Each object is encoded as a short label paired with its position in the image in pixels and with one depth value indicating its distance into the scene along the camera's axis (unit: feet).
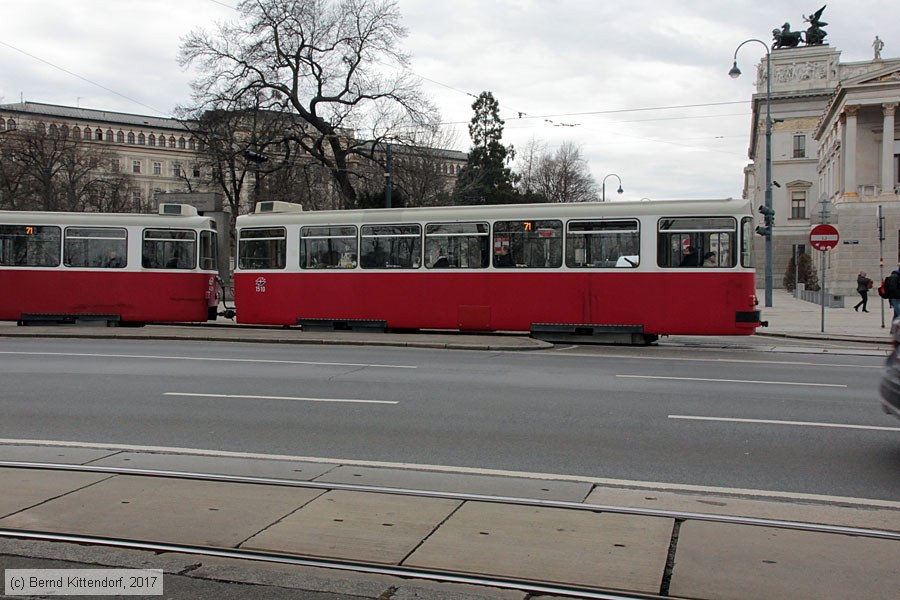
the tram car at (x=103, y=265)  76.33
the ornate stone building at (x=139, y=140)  370.32
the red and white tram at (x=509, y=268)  60.85
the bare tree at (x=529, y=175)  286.87
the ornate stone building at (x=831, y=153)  205.87
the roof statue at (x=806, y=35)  307.99
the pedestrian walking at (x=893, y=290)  81.61
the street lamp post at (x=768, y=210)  125.90
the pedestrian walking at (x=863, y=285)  114.62
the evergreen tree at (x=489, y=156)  241.76
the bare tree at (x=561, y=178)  285.64
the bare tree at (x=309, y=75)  122.11
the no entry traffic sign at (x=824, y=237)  76.64
